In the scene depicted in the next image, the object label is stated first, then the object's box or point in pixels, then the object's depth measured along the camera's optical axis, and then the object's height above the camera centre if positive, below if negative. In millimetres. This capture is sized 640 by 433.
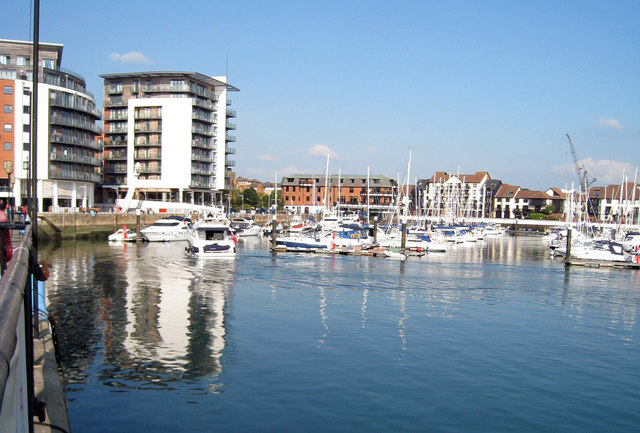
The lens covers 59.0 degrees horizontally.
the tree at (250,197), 158625 +1449
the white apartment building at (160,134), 107812 +12810
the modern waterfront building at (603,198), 157250 +4255
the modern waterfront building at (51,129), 79688 +10243
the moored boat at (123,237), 64125 -4338
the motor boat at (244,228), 87312 -4003
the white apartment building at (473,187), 180175 +7168
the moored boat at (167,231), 66500 -3655
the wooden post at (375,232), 68475 -3230
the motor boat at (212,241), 47906 -3382
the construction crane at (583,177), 83312 +5350
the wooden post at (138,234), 65650 -4041
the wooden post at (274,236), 59597 -3557
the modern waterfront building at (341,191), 166375 +4140
